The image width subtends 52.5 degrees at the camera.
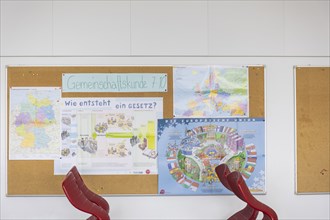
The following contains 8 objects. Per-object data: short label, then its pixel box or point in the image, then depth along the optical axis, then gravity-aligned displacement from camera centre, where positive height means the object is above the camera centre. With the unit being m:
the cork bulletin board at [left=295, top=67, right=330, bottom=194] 2.98 -0.20
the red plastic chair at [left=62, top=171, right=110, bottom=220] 2.23 -0.59
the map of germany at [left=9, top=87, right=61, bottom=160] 2.93 -0.09
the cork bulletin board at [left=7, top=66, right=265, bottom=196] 2.93 -0.47
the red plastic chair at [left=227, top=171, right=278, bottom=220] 2.32 -0.59
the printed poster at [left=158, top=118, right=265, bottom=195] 2.96 -0.35
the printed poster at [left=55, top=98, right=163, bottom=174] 2.94 -0.19
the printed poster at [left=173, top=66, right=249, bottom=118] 2.96 +0.19
